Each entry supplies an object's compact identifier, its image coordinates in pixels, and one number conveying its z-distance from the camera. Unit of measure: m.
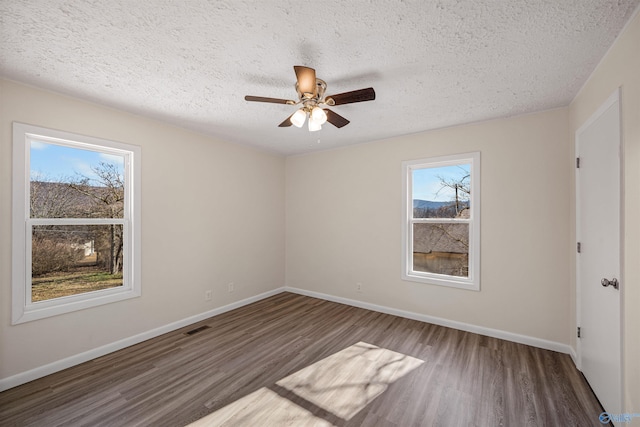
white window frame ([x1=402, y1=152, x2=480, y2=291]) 3.16
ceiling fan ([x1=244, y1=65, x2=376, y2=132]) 1.80
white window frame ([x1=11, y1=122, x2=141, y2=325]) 2.19
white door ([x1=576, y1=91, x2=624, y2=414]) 1.71
